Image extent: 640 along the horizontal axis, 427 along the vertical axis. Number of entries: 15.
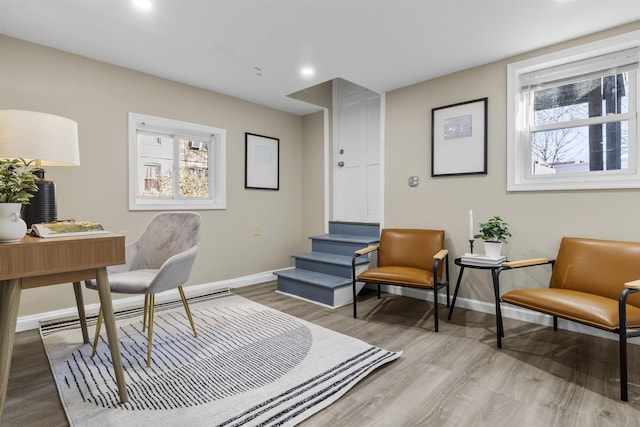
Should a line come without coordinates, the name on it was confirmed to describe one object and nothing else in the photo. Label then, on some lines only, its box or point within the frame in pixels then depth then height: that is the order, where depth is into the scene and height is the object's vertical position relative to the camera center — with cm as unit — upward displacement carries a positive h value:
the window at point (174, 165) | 320 +55
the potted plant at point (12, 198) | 130 +7
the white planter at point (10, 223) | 130 -3
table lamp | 178 +42
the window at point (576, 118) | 236 +77
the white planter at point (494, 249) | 257 -31
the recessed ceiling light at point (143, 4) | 205 +139
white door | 395 +78
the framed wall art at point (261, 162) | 404 +69
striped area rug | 150 -94
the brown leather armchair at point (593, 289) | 165 -52
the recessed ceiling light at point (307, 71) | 310 +143
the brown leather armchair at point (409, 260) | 258 -46
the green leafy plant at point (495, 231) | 257 -16
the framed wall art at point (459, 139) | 298 +73
